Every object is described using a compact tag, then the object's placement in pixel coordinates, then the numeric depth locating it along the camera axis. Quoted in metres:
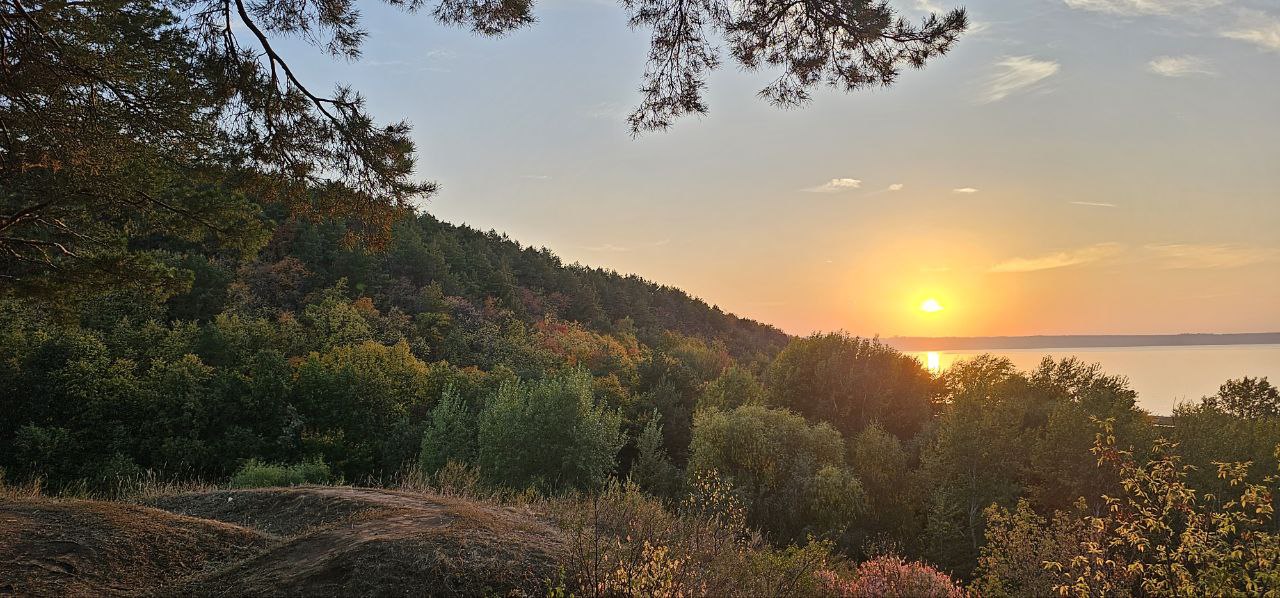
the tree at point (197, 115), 7.05
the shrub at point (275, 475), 16.72
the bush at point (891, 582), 6.70
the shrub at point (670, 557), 5.86
